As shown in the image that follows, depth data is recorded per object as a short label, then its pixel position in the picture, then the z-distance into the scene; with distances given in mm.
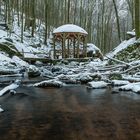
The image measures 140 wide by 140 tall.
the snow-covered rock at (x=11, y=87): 5846
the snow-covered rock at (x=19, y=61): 12409
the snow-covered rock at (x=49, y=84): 7078
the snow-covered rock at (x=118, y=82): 7097
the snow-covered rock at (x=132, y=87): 6173
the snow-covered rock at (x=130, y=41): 12436
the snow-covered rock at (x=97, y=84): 6880
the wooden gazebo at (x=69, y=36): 14357
